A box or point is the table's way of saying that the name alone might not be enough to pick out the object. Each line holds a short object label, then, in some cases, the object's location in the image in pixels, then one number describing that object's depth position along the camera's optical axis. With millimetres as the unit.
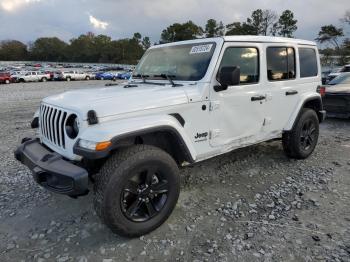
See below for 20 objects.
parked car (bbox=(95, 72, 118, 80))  42928
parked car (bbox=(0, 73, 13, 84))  33038
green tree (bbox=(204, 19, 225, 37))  69500
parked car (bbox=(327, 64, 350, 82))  16397
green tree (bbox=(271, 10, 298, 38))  63500
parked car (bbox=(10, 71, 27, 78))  35128
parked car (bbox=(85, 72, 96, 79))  43862
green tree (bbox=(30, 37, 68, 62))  112812
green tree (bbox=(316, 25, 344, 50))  48812
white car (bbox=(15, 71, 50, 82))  35281
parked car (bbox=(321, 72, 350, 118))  8383
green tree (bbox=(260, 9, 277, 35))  63859
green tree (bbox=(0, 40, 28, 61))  108144
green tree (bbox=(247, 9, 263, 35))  62594
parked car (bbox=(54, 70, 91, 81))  39438
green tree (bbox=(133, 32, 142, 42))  104012
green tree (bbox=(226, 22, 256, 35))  54322
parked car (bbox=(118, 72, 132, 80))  42453
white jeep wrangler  2832
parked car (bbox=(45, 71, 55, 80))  38944
